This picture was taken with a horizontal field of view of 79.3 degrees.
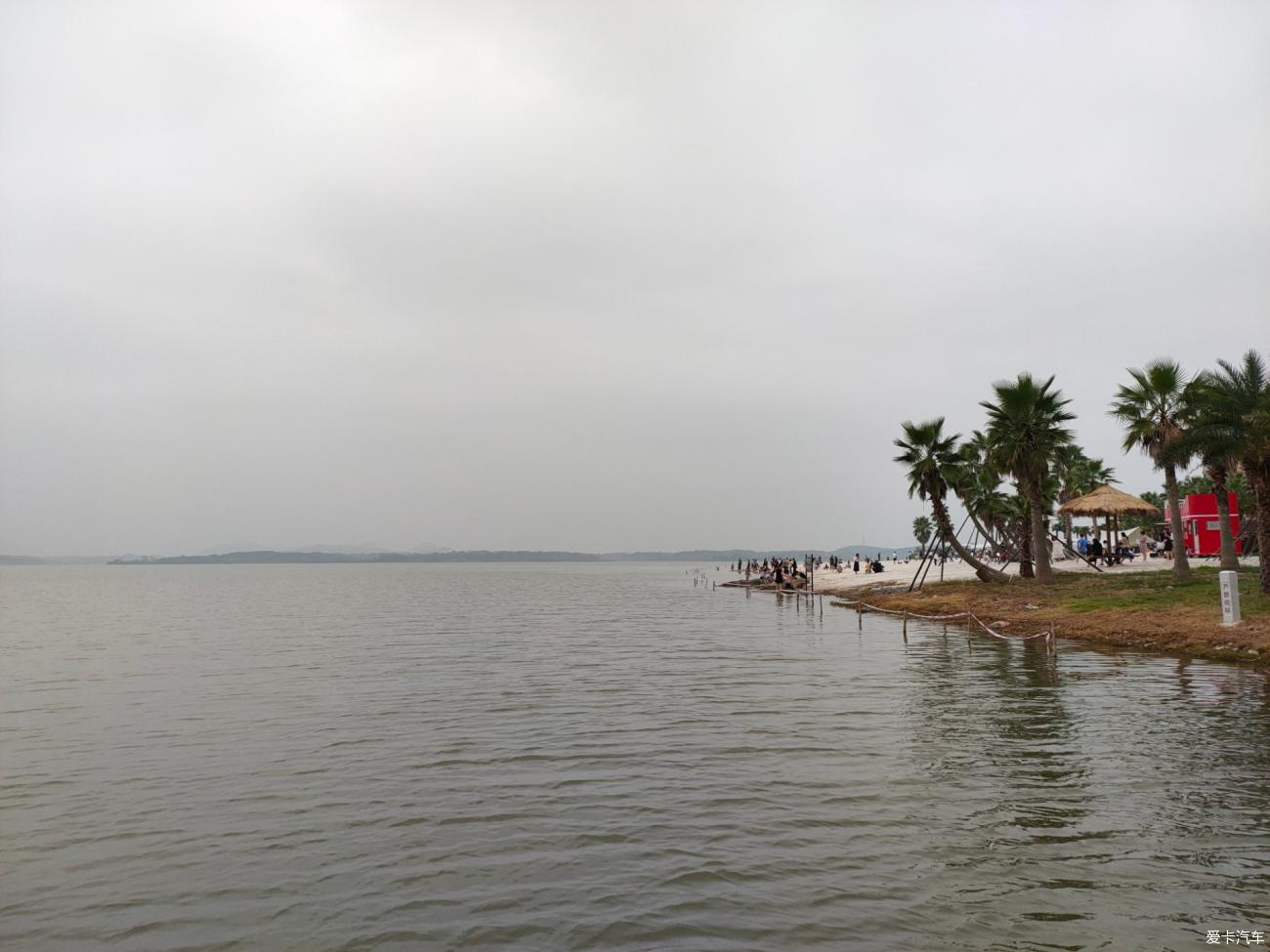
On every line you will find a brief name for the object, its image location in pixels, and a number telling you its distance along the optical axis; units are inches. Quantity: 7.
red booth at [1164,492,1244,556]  1956.2
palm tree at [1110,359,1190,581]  1417.3
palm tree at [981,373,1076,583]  1669.5
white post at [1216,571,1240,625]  970.8
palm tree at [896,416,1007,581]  1829.5
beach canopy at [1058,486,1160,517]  2011.6
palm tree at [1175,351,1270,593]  1066.1
